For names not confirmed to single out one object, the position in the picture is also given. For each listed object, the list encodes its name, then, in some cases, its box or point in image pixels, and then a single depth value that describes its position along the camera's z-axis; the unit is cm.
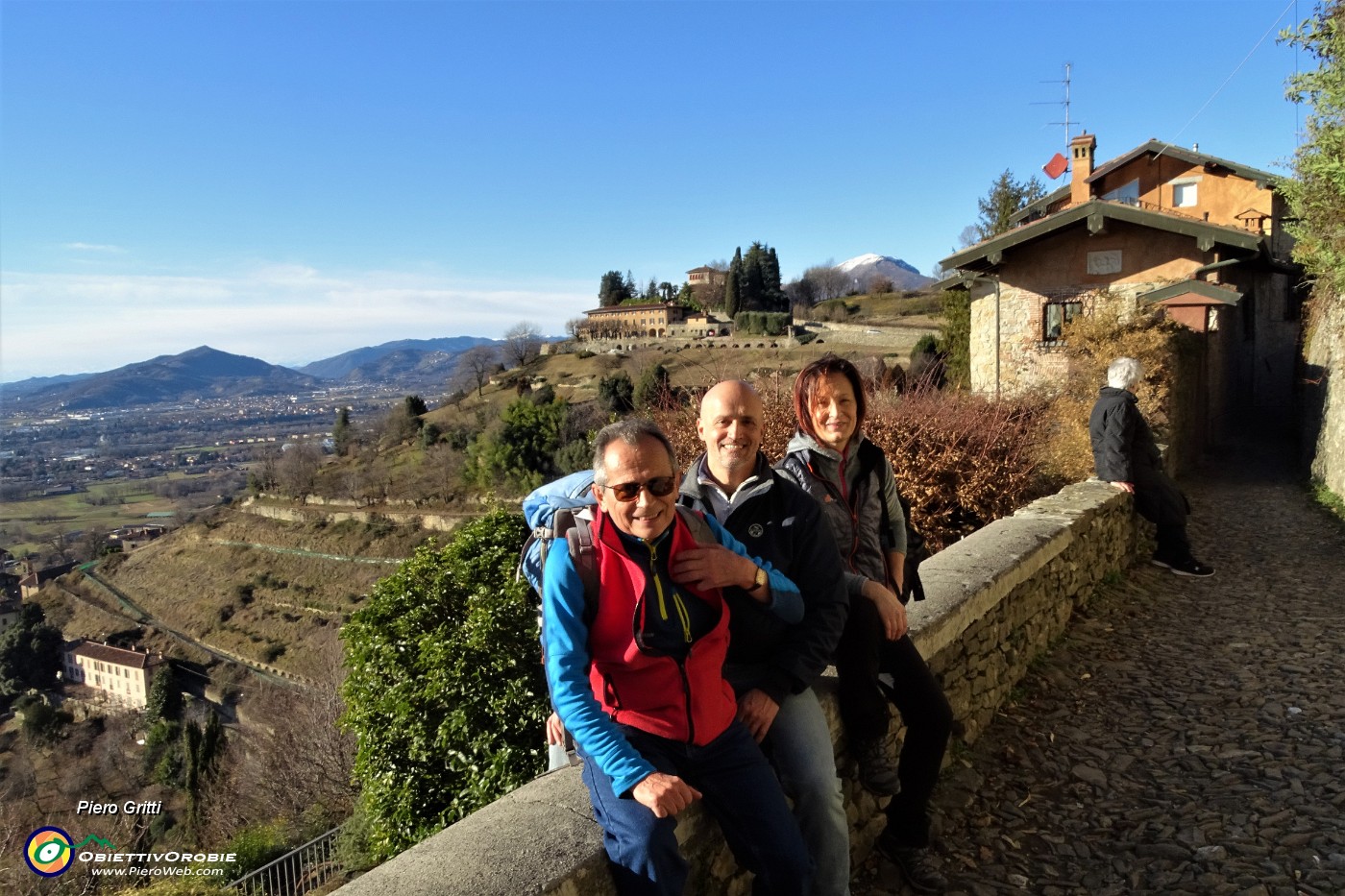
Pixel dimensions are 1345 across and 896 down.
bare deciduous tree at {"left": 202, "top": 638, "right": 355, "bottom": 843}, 1465
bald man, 221
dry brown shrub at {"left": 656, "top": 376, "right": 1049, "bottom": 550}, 714
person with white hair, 630
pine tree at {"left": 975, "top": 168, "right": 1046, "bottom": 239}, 3662
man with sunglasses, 184
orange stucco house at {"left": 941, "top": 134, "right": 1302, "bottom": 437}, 1443
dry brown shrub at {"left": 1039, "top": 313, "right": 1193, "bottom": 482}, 860
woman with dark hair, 263
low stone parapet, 167
